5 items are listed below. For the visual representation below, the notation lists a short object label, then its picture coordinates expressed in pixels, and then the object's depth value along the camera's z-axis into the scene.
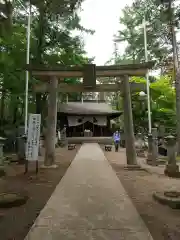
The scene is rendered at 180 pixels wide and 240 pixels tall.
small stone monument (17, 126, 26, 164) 8.63
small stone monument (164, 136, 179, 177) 6.49
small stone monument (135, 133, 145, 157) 13.80
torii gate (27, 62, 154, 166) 7.62
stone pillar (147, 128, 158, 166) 8.87
